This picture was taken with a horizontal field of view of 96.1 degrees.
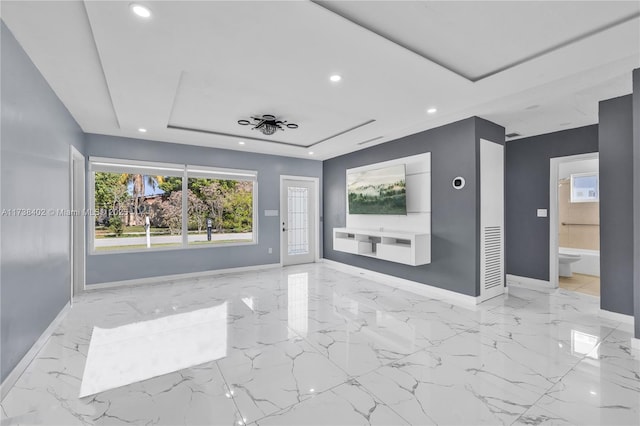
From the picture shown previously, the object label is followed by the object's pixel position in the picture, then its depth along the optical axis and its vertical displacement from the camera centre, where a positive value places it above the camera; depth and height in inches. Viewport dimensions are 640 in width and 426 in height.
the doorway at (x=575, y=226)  179.9 -11.6
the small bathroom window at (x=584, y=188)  232.4 +19.8
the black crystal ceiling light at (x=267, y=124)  162.6 +51.6
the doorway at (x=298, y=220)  256.5 -6.9
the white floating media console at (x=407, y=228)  169.9 -10.7
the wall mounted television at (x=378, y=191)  186.9 +15.3
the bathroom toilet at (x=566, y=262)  204.5 -36.4
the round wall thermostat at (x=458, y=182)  157.7 +16.5
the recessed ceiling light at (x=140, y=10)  70.8 +51.1
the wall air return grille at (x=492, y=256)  157.9 -25.0
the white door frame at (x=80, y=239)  171.5 -15.6
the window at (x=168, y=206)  189.6 +5.6
